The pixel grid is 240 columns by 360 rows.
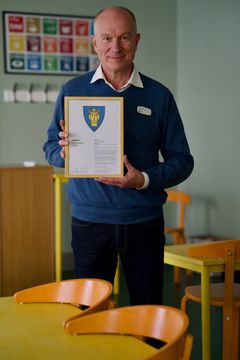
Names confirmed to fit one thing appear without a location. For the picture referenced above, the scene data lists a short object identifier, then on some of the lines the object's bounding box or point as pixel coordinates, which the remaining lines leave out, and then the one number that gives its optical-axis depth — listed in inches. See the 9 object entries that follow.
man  94.0
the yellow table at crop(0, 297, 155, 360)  60.6
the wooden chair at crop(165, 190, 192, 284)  217.2
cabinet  170.2
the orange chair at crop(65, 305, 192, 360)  65.2
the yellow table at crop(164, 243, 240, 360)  114.5
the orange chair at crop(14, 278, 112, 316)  80.1
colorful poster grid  230.7
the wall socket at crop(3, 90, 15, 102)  229.6
